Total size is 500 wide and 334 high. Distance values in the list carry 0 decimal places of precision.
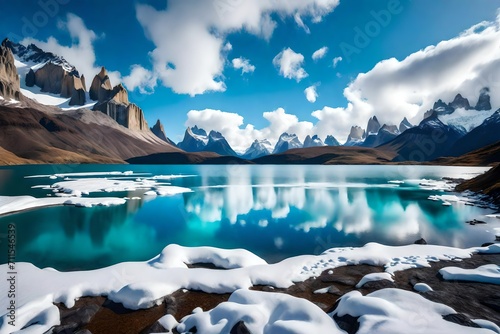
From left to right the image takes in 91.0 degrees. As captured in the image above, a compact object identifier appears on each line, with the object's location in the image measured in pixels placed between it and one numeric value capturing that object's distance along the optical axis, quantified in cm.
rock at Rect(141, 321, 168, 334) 1027
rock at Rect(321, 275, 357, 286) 1466
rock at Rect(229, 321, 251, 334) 937
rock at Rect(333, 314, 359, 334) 915
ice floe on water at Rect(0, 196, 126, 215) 3663
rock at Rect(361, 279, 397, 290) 1370
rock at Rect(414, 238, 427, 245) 2152
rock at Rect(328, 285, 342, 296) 1350
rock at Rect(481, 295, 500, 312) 1124
